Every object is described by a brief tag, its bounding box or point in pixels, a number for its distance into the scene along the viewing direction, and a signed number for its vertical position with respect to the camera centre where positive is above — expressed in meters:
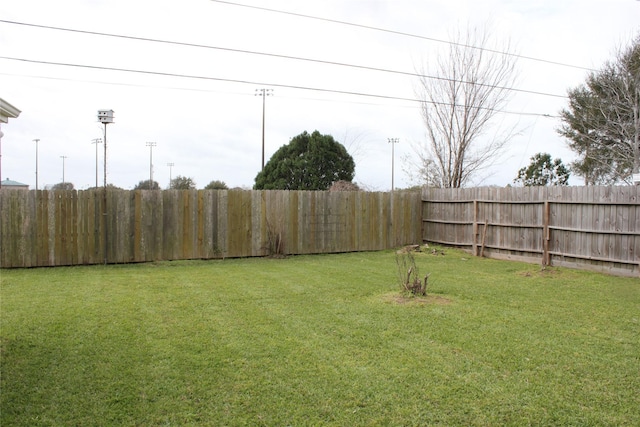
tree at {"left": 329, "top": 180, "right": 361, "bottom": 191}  17.03 +0.81
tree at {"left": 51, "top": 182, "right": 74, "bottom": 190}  23.90 +1.00
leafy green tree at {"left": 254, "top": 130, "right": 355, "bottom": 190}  20.52 +1.97
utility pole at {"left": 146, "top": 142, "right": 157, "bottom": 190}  29.83 +3.39
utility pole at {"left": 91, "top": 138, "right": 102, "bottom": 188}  20.34 +2.85
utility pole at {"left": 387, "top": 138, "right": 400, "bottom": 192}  36.28 +5.13
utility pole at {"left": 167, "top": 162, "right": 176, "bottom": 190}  34.73 +3.09
